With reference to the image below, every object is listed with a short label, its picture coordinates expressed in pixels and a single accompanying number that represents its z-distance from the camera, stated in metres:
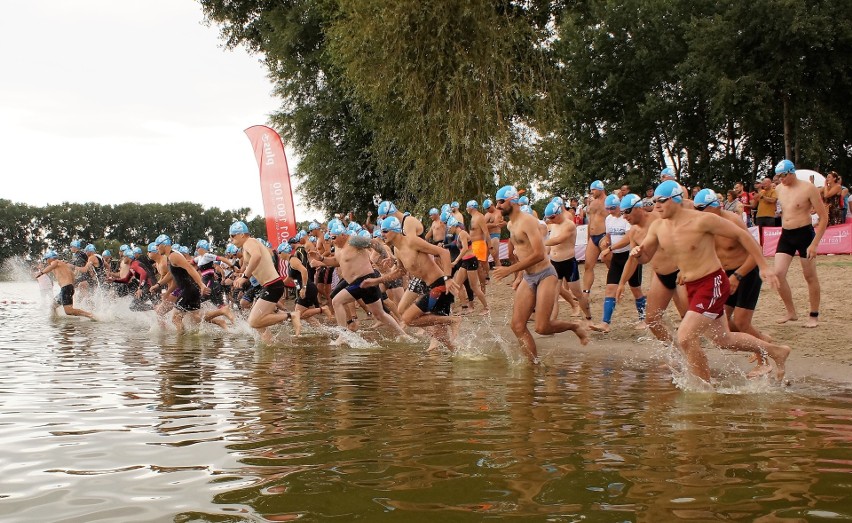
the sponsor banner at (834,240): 17.08
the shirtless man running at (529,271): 8.43
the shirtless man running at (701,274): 6.61
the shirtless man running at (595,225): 12.28
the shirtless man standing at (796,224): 9.27
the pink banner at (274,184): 20.33
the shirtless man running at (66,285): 18.67
